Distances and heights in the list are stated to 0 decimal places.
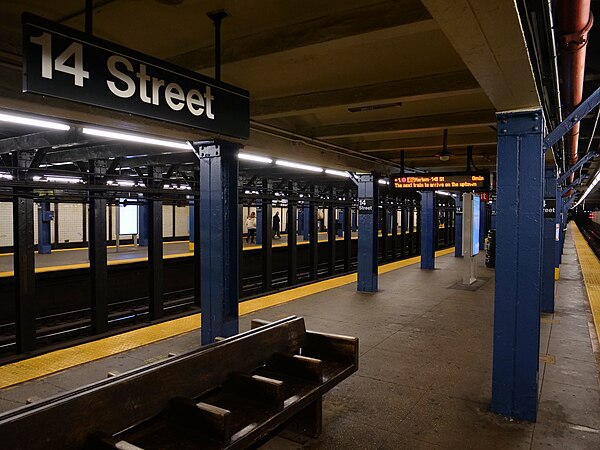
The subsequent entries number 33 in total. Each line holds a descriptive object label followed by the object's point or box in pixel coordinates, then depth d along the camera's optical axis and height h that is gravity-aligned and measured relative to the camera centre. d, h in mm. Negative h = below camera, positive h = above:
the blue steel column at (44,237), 13434 -645
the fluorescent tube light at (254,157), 6339 +970
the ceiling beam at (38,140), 5375 +1019
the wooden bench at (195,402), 1865 -1015
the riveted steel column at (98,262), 6602 -707
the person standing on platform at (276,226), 22281 -512
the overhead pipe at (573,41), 2164 +1059
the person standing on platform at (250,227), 18391 -466
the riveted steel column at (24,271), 5637 -731
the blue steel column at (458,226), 15628 -375
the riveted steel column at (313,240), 12469 -697
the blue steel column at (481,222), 17822 -246
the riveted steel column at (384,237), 15417 -794
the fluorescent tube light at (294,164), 7697 +976
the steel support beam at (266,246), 10367 -727
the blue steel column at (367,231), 8602 -299
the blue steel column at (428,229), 12383 -377
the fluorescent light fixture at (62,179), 10078 +955
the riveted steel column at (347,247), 14582 -1073
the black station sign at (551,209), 7176 +119
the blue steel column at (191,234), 15025 -626
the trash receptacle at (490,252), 12688 -1095
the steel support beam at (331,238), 13125 -690
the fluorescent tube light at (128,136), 4593 +928
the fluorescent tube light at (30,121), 3850 +917
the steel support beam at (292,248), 11289 -848
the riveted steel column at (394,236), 17198 -831
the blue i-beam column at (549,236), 7098 -348
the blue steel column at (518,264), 3445 -398
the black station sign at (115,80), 1797 +686
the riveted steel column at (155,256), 7369 -693
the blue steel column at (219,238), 4794 -252
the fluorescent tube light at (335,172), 9163 +1015
